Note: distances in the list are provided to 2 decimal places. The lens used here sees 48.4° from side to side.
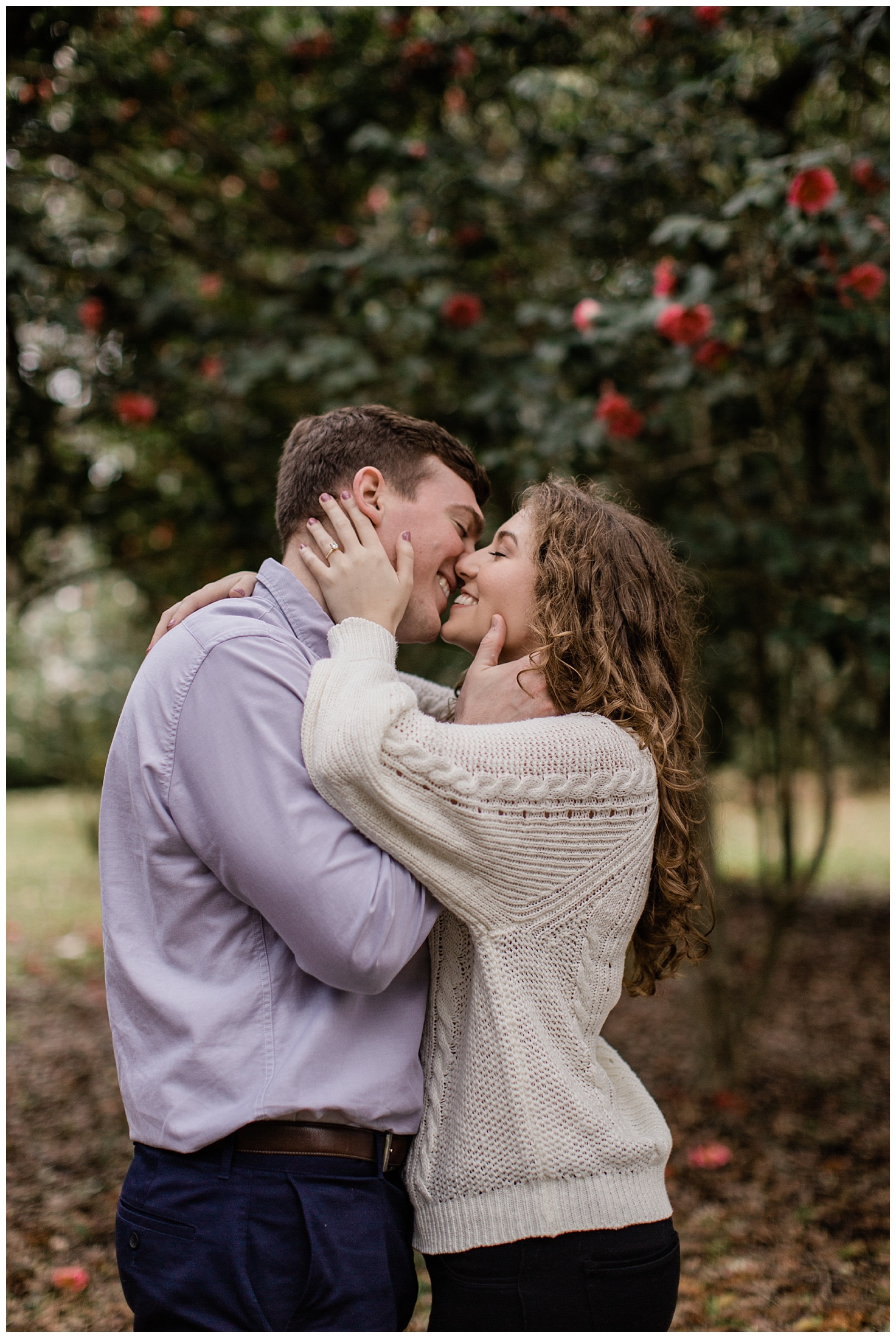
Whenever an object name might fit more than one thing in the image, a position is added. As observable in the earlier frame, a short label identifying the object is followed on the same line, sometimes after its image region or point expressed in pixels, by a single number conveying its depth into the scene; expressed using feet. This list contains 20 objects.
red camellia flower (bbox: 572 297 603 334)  11.47
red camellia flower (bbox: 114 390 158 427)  14.96
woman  4.85
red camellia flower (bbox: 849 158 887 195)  11.04
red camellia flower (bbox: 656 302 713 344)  10.98
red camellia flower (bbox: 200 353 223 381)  14.85
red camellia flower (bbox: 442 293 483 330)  13.17
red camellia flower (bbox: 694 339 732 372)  11.43
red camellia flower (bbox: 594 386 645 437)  12.09
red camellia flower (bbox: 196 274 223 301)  16.88
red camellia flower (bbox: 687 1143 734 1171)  14.75
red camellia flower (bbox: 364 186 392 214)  15.96
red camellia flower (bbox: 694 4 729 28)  12.64
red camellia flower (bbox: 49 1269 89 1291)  11.41
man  4.63
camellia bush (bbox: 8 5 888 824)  11.96
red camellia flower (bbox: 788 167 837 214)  10.11
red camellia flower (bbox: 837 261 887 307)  10.50
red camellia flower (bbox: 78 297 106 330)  14.28
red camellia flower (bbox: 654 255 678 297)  11.27
